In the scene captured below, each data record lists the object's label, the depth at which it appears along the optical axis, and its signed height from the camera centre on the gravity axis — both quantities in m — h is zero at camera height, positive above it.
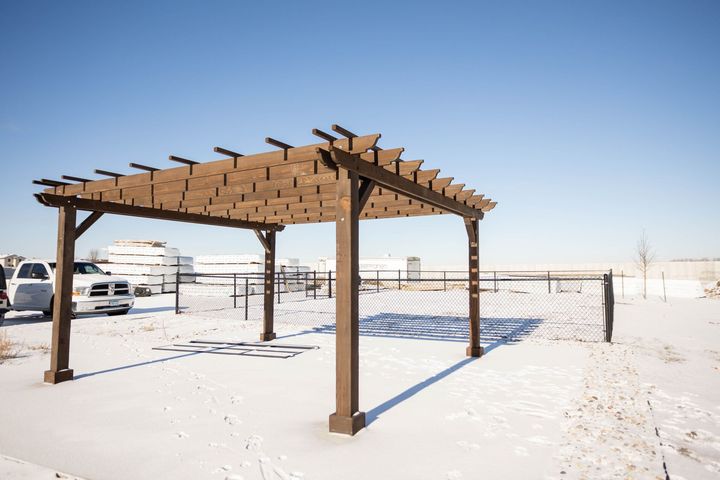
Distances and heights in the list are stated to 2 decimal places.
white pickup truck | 13.44 -0.68
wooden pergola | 4.45 +1.16
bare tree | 28.13 +0.65
